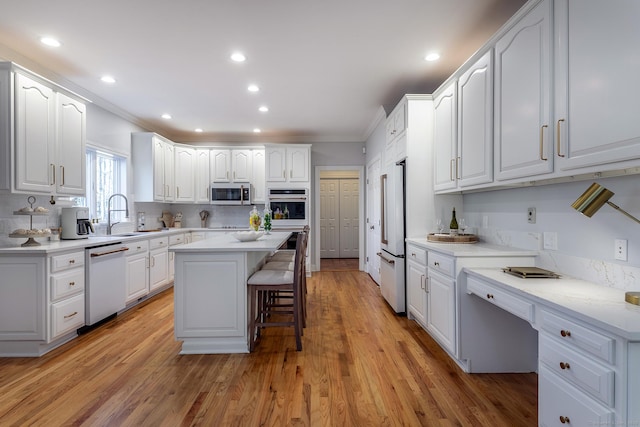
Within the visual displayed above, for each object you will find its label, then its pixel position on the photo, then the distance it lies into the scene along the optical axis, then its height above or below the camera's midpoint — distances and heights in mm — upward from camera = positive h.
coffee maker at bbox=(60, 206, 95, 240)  3371 -129
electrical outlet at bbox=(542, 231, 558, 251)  2049 -198
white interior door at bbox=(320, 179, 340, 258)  8219 -239
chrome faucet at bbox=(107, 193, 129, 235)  4227 +16
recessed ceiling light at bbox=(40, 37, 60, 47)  2708 +1503
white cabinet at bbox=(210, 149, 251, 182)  5887 +873
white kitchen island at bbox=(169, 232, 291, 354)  2609 -704
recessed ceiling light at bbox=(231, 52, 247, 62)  2980 +1505
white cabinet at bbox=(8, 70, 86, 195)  2635 +675
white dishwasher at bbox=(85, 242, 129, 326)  3088 -744
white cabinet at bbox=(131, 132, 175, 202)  4945 +733
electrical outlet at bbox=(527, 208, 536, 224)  2245 -34
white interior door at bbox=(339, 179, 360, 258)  8219 -187
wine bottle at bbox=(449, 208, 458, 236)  3033 -146
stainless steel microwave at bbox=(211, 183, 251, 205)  5801 +337
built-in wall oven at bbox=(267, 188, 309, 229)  5621 +54
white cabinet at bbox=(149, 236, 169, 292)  4281 -741
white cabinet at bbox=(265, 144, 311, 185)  5695 +881
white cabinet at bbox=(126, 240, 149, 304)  3781 -751
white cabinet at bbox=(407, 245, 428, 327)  2885 -725
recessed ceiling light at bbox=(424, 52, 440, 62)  2995 +1512
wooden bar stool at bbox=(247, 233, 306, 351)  2627 -636
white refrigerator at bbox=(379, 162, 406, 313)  3506 -296
